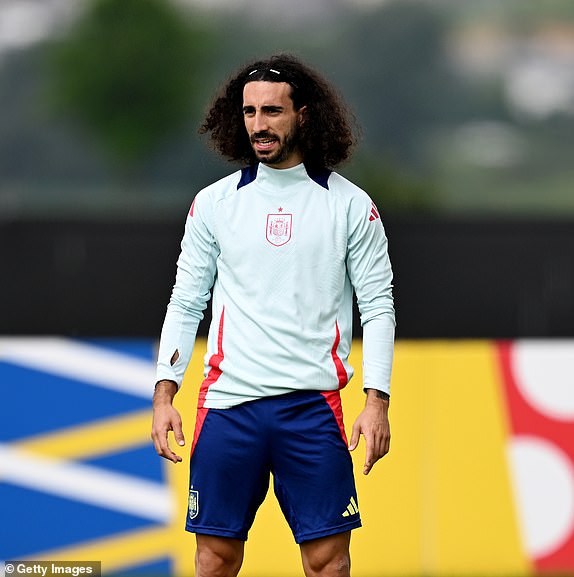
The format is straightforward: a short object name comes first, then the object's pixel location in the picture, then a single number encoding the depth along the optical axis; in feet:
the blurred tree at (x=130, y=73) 200.34
